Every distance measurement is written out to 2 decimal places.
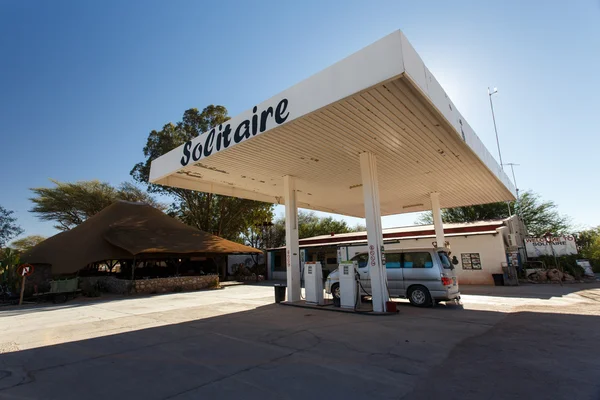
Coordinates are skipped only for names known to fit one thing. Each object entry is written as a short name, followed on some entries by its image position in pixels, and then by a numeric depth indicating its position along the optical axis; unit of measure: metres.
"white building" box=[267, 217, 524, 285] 16.81
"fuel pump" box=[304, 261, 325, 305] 10.63
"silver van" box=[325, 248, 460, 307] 9.66
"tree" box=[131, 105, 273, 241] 25.42
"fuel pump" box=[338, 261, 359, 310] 9.67
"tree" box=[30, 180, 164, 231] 30.42
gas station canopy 6.68
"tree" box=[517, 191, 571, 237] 29.72
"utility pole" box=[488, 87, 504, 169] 18.34
